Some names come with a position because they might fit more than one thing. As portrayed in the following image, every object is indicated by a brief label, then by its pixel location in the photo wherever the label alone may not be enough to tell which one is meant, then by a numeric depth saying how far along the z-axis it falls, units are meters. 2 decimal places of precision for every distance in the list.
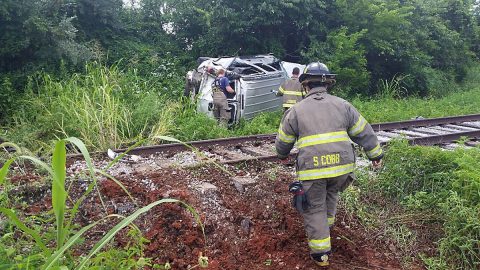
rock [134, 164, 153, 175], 5.44
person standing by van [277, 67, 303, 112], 9.41
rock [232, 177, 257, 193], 5.04
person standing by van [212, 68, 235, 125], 9.73
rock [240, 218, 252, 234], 4.28
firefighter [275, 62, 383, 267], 3.74
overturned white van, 10.15
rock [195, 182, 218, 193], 4.78
